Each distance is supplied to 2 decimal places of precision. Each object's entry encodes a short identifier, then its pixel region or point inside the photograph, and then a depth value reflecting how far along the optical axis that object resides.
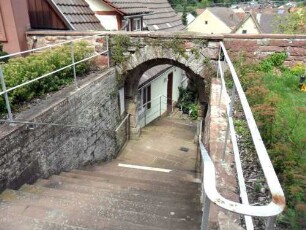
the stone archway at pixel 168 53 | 8.09
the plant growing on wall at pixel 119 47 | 8.48
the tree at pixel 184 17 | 51.25
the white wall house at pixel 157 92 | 12.85
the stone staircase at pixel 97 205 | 3.39
